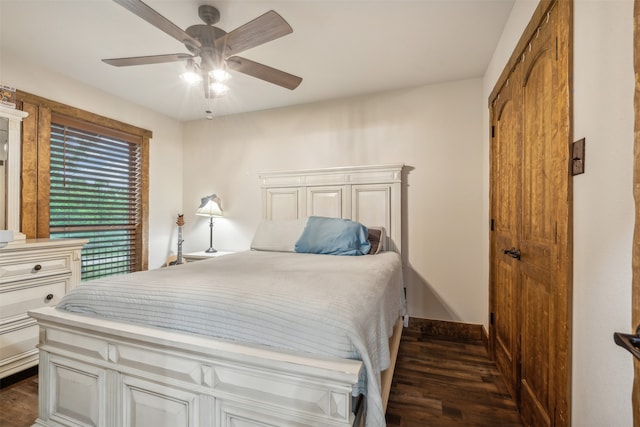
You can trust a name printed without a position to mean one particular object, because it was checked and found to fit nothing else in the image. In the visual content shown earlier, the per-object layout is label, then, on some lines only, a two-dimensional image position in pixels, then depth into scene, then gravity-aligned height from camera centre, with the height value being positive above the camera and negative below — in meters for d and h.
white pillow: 2.69 -0.22
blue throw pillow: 2.39 -0.22
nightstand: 3.15 -0.49
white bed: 0.96 -0.62
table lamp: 3.42 +0.05
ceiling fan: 1.40 +0.96
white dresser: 1.86 -0.56
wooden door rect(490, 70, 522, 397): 1.65 -0.09
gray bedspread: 0.98 -0.38
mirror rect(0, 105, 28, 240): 2.22 +0.30
